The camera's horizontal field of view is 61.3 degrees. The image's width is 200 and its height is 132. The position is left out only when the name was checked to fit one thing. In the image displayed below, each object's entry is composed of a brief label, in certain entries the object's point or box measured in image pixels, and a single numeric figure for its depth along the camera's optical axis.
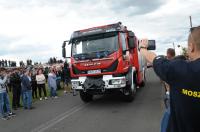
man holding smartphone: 1.28
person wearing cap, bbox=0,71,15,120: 6.30
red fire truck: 6.34
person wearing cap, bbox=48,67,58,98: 8.86
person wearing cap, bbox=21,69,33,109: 7.12
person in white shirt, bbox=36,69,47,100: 8.88
